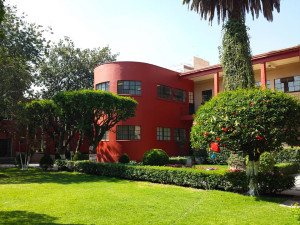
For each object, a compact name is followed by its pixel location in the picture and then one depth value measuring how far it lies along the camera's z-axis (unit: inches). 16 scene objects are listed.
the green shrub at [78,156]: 730.2
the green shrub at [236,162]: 558.5
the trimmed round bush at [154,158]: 569.6
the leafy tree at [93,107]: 622.5
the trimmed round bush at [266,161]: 479.7
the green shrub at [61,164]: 705.6
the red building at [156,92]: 759.7
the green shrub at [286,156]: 662.3
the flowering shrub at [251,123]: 299.0
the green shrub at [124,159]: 652.7
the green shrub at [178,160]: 672.7
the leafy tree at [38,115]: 751.7
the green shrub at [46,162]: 721.6
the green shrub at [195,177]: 339.0
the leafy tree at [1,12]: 267.4
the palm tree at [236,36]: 542.9
